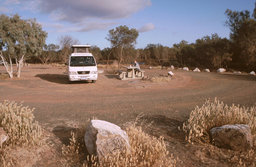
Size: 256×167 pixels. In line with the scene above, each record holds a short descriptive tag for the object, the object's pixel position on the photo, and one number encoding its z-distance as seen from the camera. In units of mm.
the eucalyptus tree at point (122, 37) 32469
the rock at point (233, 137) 3907
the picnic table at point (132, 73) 16859
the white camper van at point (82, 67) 13172
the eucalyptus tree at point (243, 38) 23300
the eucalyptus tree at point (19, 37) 15211
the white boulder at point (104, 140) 3471
